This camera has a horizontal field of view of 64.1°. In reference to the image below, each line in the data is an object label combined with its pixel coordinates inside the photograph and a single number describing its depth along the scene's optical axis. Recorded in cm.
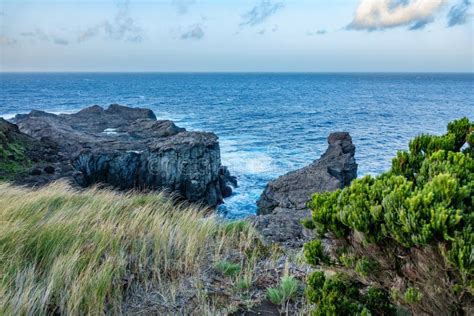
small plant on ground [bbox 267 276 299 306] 472
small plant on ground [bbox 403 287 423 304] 289
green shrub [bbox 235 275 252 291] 504
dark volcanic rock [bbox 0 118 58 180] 1997
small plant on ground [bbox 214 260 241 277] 551
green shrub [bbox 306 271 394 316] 348
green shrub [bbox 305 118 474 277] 256
